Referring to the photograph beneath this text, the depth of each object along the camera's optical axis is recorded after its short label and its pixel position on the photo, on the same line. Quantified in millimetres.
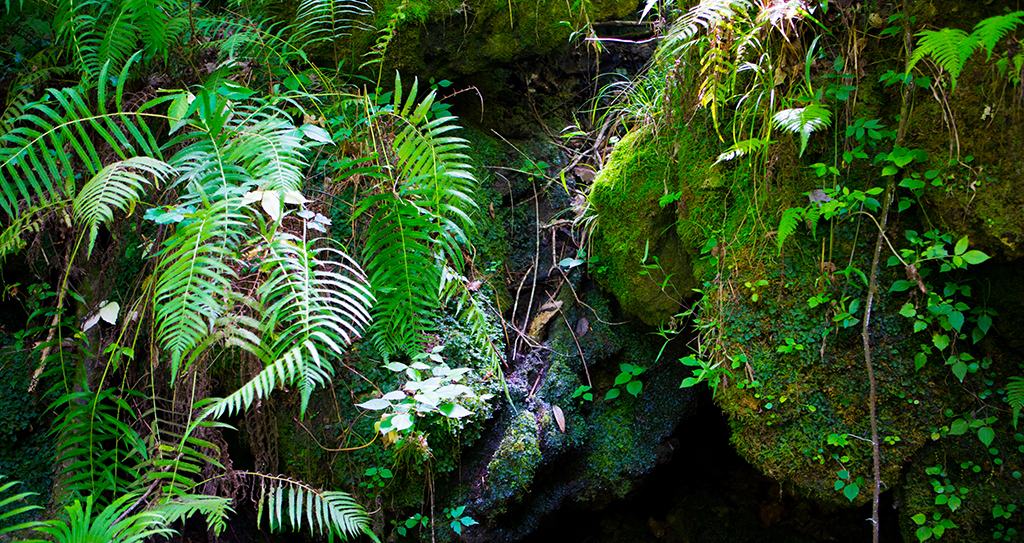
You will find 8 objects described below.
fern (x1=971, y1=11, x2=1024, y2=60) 1418
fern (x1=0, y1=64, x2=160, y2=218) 1649
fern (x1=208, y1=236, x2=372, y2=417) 1562
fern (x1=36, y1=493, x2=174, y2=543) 1559
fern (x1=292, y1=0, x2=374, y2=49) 2436
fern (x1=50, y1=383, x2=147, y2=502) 1982
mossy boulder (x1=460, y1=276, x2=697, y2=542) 2256
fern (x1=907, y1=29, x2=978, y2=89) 1493
